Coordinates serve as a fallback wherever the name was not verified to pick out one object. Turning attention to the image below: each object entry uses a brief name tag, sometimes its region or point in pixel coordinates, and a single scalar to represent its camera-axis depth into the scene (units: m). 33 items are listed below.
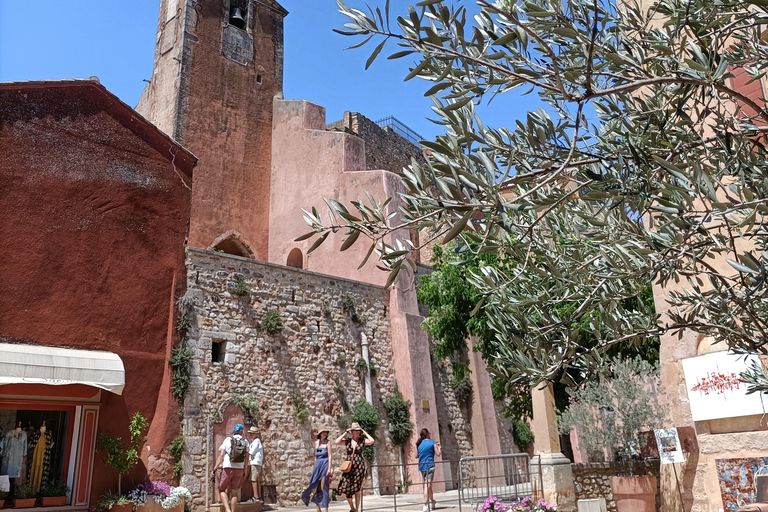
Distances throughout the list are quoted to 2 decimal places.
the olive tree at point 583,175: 3.44
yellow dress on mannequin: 10.55
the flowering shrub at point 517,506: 7.86
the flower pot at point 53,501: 10.50
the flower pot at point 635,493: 9.30
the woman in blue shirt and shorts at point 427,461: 10.71
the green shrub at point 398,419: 16.03
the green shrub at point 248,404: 13.17
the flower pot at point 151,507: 10.70
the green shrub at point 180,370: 12.30
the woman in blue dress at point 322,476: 9.42
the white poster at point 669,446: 8.80
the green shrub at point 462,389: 19.44
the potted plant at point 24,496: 10.20
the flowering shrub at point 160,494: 10.81
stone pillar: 9.98
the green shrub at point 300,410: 14.17
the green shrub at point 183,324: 12.74
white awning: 10.12
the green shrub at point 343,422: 15.07
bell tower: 20.23
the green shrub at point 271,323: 14.18
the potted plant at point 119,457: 10.62
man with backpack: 10.47
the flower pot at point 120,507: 10.61
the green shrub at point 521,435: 21.16
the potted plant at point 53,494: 10.52
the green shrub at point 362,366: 15.97
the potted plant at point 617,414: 10.69
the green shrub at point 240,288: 13.91
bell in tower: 22.34
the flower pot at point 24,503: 10.16
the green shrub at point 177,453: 11.89
